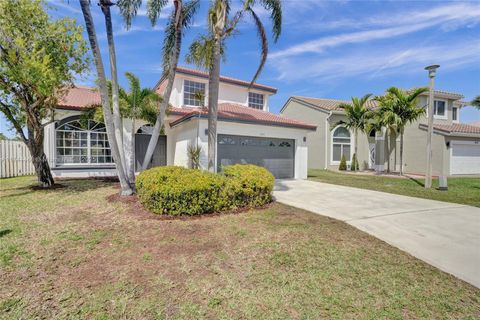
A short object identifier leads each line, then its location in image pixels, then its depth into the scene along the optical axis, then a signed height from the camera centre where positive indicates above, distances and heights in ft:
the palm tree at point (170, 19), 28.56 +16.67
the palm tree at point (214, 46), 27.39 +12.26
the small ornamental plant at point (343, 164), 74.55 -3.20
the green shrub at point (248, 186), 23.58 -3.23
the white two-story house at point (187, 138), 43.52 +3.03
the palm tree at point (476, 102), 56.73 +12.48
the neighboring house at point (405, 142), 64.39 +3.67
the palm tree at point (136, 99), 38.24 +8.59
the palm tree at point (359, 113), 67.97 +11.57
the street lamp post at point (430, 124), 40.96 +5.37
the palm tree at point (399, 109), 58.03 +11.15
